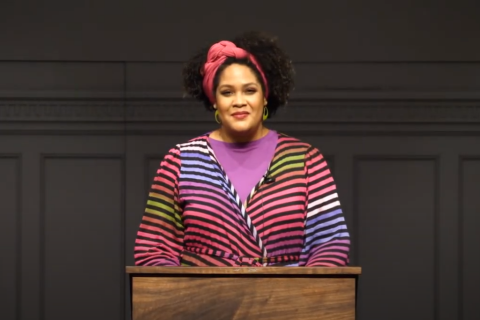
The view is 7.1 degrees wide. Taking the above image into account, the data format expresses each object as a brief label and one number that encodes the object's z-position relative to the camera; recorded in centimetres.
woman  1043
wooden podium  1007
